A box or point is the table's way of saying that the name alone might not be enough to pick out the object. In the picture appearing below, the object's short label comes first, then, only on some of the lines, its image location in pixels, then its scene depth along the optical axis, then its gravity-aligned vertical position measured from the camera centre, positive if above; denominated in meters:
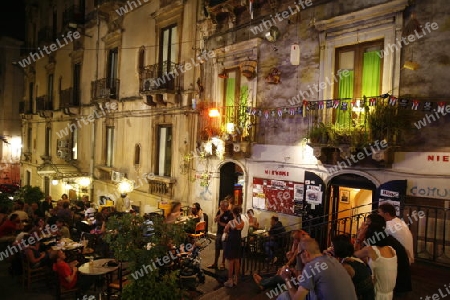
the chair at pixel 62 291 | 8.34 -3.99
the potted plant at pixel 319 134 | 9.06 +0.40
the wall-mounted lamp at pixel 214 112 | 12.23 +1.20
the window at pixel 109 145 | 19.05 -0.31
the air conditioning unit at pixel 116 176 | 17.11 -1.93
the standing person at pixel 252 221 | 10.83 -2.54
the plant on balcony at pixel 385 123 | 7.85 +0.67
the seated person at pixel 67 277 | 8.30 -3.57
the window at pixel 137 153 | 16.69 -0.65
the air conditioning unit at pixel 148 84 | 14.68 +2.62
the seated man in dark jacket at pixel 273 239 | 8.85 -2.72
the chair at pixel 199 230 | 11.14 -3.12
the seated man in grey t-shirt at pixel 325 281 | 3.86 -1.61
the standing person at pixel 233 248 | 7.98 -2.58
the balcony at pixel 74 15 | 21.41 +8.24
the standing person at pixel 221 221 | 9.14 -2.17
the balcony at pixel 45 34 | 25.30 +8.22
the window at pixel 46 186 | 25.62 -3.84
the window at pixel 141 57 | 16.50 +4.28
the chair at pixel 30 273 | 9.40 -4.05
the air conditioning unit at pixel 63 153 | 22.52 -1.07
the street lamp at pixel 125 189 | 16.01 -2.47
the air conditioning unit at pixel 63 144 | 22.55 -0.41
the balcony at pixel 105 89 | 18.08 +2.96
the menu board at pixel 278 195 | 10.22 -1.63
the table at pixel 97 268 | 8.09 -3.33
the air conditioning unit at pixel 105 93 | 18.06 +2.66
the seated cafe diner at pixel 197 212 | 12.10 -2.58
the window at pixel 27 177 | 28.60 -3.64
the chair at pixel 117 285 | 8.08 -3.70
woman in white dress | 4.65 -1.58
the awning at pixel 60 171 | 20.44 -2.15
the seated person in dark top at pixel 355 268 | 4.39 -1.61
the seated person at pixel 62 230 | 11.30 -3.24
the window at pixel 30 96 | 28.91 +3.68
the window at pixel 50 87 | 25.64 +4.05
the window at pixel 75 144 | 22.26 -0.38
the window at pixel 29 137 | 28.62 -0.04
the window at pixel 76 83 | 22.05 +3.81
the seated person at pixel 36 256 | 9.42 -3.53
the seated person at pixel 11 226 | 11.77 -3.33
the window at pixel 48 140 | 25.60 -0.21
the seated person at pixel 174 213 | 8.51 -1.89
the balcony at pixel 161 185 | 14.51 -2.03
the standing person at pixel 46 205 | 16.08 -3.42
